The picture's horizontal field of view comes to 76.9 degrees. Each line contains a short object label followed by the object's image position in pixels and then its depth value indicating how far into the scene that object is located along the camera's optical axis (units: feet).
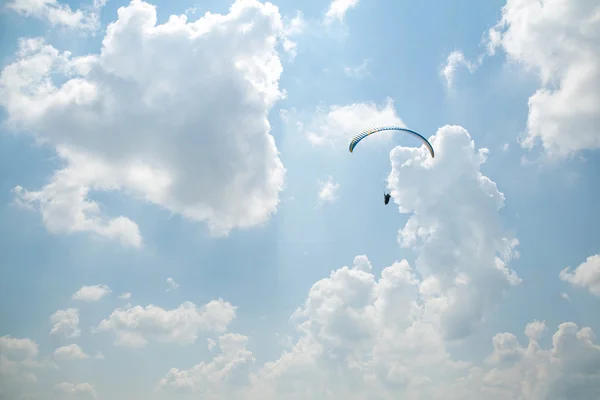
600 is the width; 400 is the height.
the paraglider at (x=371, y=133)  234.38
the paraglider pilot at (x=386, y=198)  256.93
